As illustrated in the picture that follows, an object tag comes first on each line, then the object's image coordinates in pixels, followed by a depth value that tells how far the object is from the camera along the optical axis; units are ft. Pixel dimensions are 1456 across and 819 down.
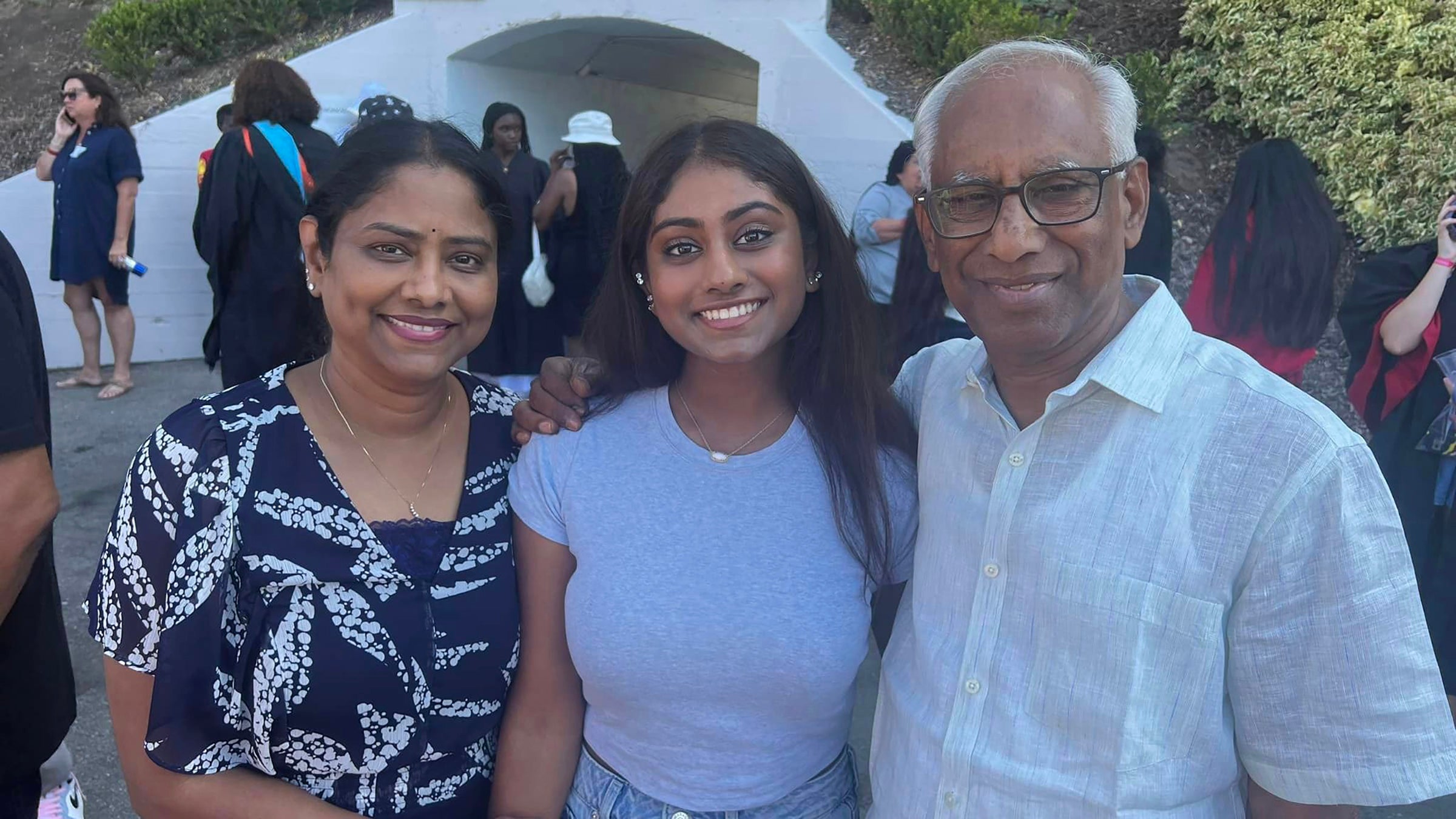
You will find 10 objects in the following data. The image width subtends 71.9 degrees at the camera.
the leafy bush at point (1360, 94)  22.11
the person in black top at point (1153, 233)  16.24
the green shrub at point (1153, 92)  24.31
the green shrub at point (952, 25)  23.31
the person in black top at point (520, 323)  19.35
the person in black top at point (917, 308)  15.20
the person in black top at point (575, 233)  20.35
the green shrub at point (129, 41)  30.35
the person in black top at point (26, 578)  5.71
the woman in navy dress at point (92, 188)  22.76
